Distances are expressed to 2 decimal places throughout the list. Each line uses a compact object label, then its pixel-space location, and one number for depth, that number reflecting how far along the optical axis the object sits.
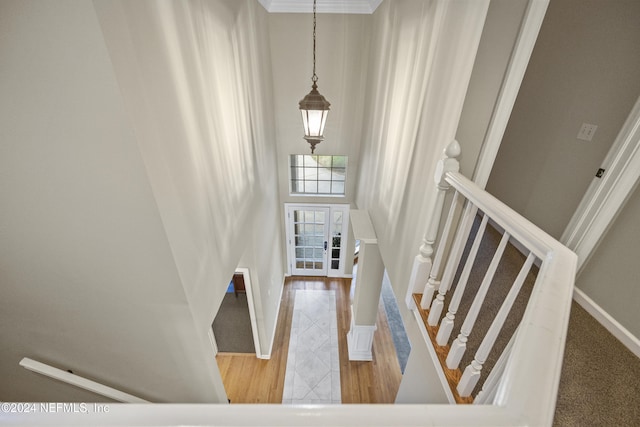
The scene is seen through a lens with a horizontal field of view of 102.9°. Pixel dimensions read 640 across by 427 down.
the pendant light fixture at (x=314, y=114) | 2.32
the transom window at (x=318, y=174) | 4.77
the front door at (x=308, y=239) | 5.18
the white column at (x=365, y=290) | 3.31
